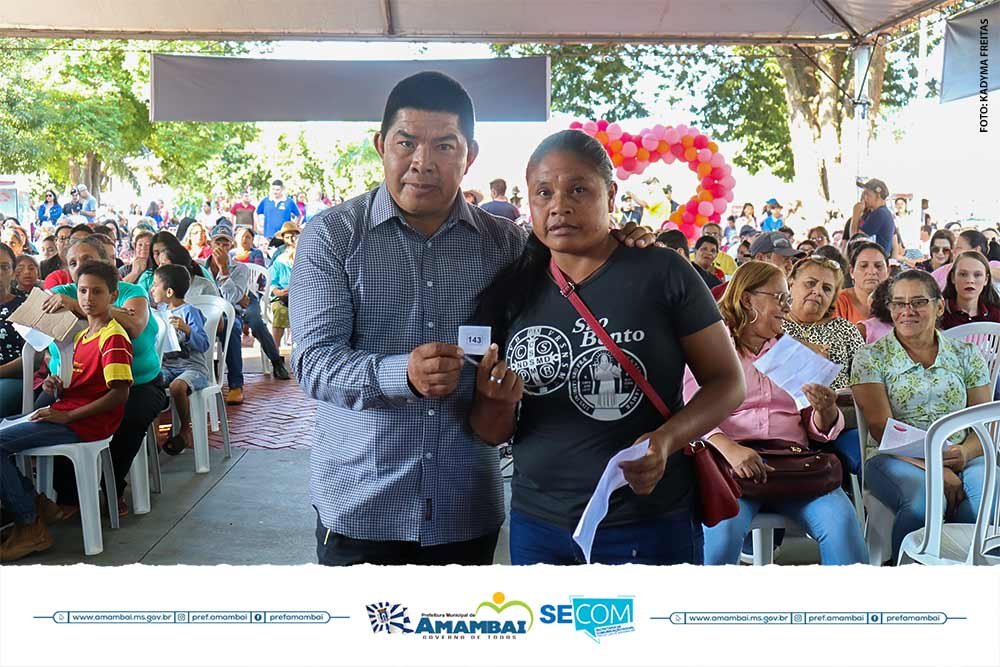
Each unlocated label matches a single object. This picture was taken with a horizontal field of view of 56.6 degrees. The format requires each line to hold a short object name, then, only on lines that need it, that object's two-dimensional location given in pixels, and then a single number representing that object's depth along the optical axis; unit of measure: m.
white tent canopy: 6.16
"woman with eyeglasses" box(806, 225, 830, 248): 8.16
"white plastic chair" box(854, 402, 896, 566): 3.13
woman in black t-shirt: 1.60
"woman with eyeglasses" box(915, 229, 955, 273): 6.56
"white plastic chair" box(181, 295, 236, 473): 4.90
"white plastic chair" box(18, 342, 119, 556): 3.57
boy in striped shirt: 3.52
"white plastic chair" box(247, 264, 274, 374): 8.52
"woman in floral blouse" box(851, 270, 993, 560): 3.11
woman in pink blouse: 2.73
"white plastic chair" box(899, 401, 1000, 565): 2.41
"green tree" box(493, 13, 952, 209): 8.87
